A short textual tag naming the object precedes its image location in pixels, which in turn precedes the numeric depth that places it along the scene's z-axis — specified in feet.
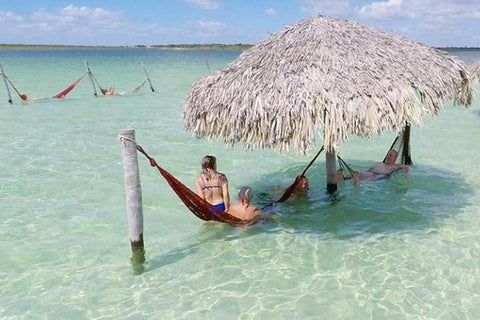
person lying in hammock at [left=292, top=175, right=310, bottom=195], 21.46
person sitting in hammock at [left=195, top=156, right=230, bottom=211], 18.90
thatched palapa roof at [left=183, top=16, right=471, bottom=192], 16.42
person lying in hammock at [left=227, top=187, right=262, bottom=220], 19.03
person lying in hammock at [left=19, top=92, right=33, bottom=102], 58.87
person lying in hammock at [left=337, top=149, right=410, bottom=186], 24.89
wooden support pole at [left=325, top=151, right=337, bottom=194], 21.63
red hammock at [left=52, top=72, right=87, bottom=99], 63.31
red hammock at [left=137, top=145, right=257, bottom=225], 16.81
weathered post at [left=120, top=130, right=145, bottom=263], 14.96
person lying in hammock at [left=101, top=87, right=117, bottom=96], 70.38
